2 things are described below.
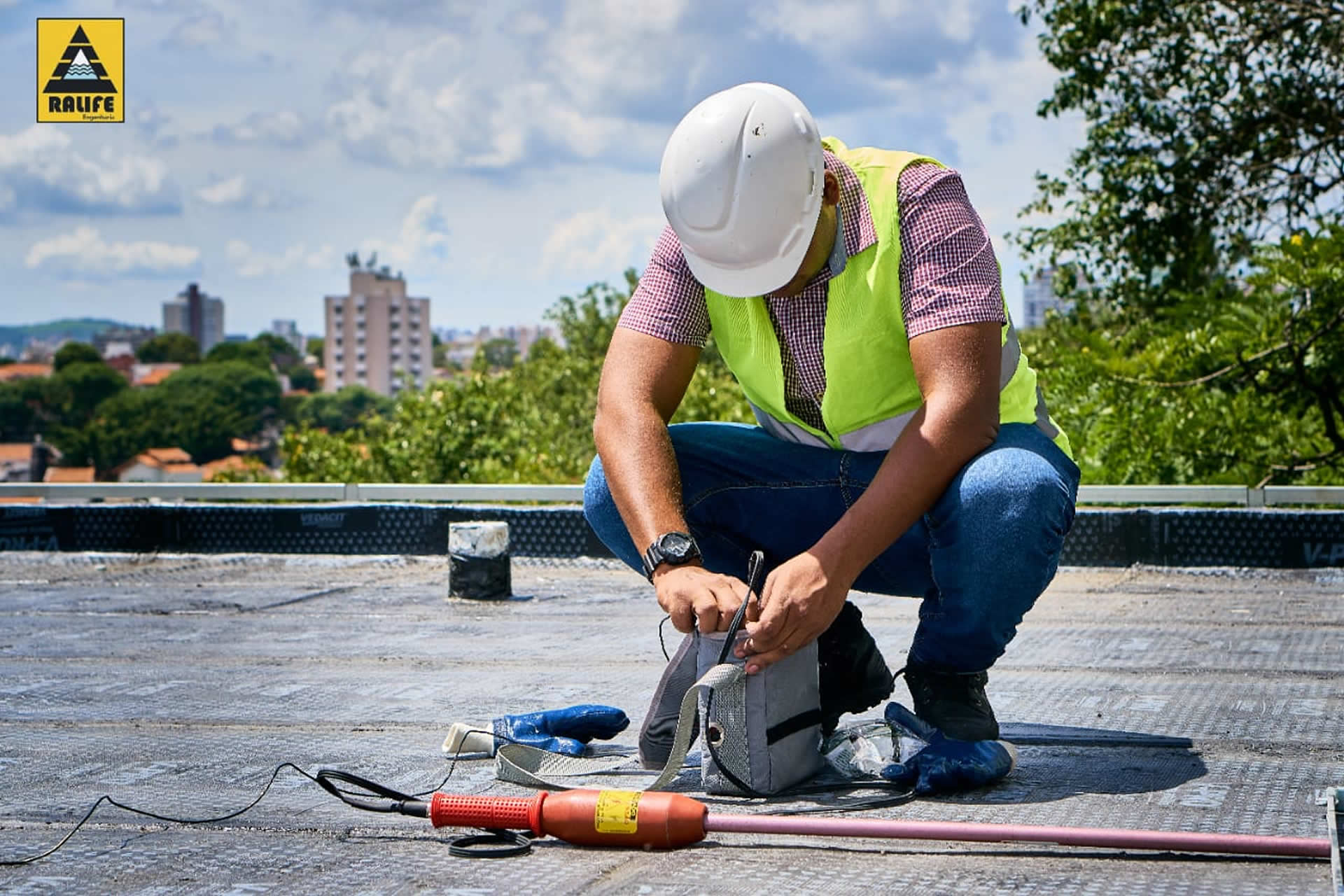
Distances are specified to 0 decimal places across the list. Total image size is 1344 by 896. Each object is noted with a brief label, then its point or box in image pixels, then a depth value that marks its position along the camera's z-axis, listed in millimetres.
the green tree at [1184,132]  10461
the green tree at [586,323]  54062
